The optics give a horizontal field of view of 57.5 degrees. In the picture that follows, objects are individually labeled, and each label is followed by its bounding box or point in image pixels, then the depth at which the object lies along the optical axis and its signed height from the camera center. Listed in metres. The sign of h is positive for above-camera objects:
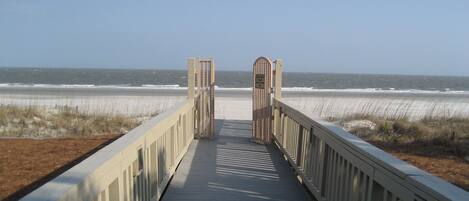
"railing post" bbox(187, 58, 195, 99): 8.06 -0.01
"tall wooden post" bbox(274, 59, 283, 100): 8.12 +0.00
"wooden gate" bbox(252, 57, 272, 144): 8.33 -0.48
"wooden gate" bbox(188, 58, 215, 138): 8.59 -0.40
